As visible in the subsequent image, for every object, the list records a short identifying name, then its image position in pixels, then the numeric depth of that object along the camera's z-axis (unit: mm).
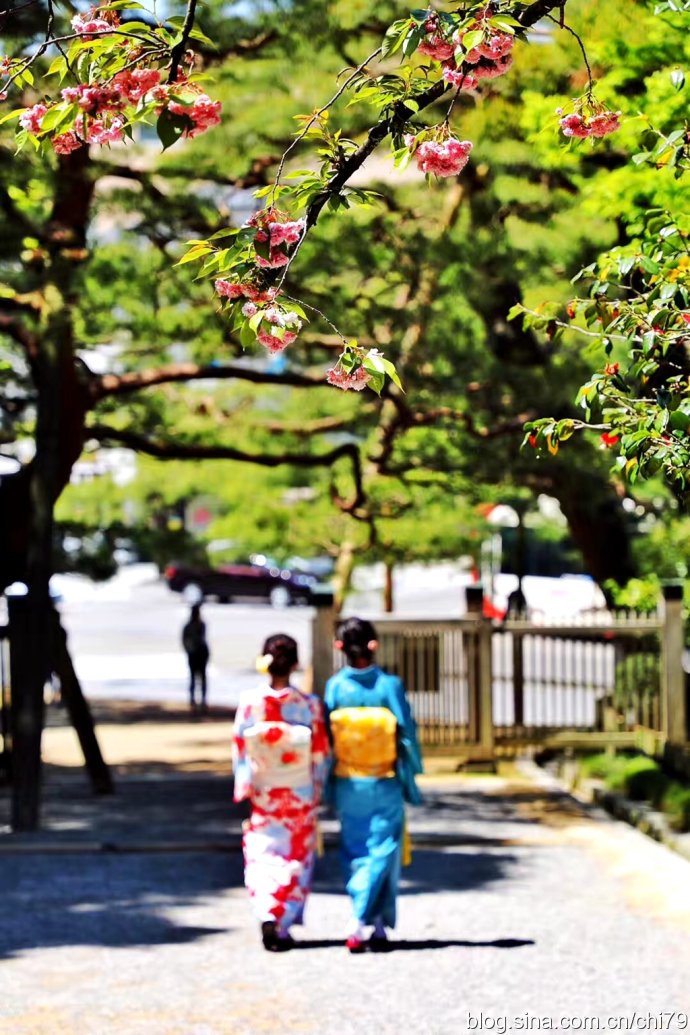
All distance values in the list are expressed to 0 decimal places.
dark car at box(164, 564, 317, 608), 57125
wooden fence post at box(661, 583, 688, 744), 16453
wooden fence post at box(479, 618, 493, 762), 17141
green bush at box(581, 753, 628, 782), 15772
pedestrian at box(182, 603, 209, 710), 25969
